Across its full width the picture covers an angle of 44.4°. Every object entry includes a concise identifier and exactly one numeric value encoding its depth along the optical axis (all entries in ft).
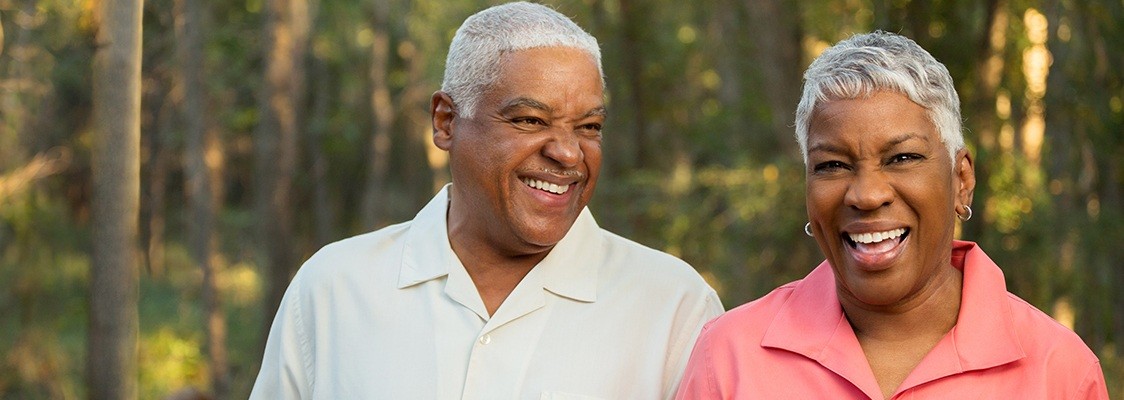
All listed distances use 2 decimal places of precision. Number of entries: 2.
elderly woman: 9.15
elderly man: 11.12
